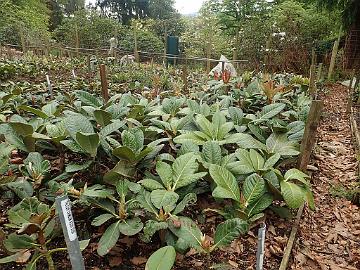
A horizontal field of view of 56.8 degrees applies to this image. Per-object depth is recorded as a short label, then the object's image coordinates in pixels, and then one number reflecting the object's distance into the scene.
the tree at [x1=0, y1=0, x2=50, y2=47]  13.18
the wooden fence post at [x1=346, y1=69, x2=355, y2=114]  4.61
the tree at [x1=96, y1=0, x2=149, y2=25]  27.27
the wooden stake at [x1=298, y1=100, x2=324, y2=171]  1.59
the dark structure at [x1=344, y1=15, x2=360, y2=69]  10.05
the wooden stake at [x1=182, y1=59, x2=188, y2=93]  4.18
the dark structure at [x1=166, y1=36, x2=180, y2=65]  13.82
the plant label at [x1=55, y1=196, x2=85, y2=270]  0.78
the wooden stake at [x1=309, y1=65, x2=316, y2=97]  3.79
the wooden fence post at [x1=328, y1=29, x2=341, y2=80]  8.80
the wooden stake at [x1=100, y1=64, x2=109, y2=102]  2.63
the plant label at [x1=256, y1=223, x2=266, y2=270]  1.00
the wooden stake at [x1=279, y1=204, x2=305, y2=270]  1.37
